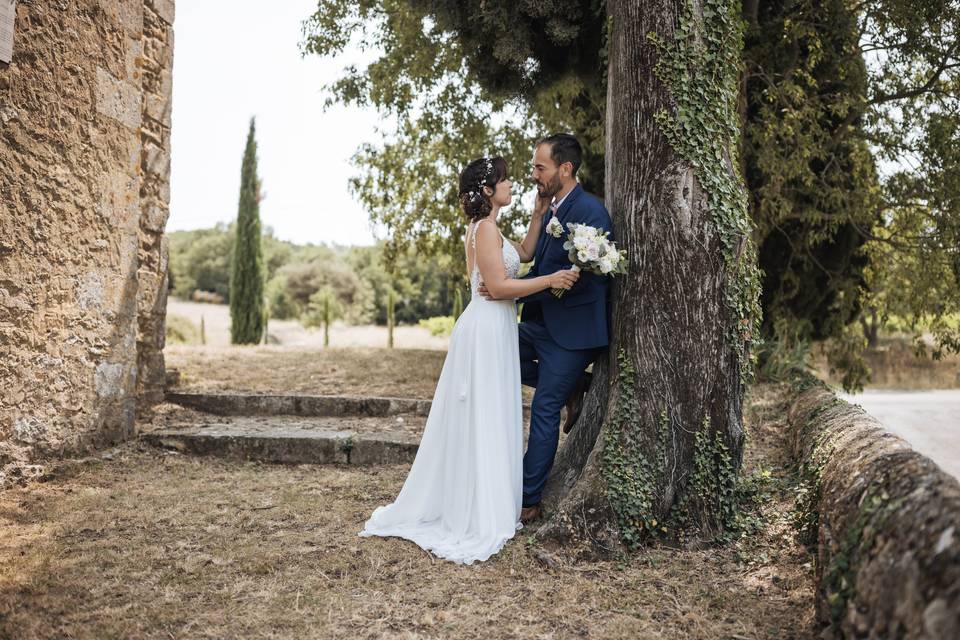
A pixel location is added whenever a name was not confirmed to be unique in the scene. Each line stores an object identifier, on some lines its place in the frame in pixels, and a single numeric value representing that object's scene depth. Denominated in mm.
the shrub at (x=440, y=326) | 26359
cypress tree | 20703
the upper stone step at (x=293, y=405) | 7293
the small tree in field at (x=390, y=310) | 18598
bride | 4094
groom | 4105
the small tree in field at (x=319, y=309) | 29875
